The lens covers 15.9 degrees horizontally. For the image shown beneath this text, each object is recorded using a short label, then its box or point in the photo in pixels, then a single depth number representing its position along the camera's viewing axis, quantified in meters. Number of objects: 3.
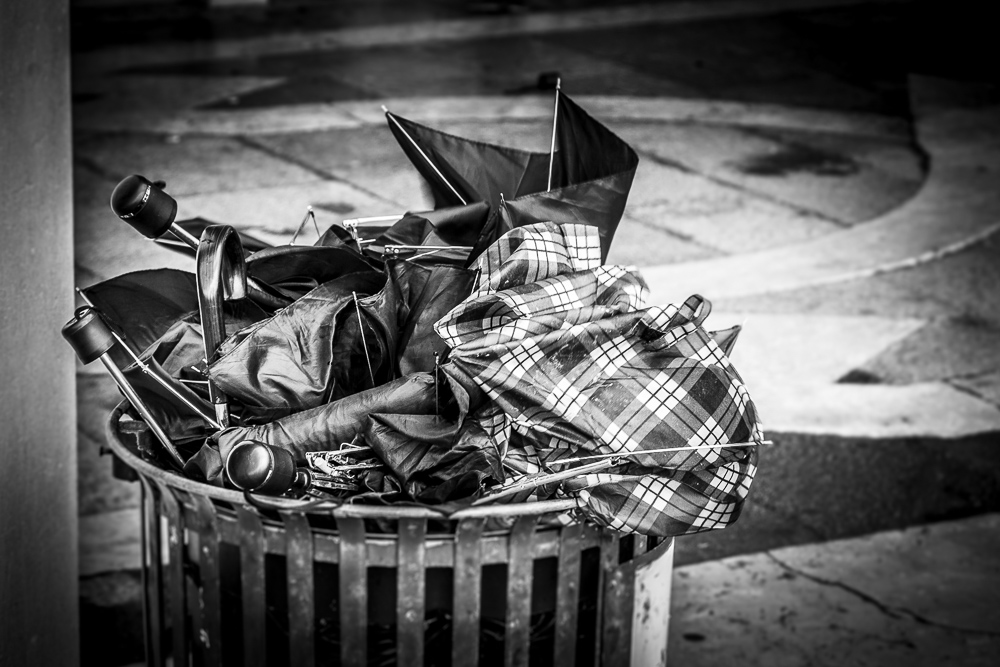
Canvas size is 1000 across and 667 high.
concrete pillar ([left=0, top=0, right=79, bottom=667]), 4.09
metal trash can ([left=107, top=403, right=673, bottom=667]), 3.68
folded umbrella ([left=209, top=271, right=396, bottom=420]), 3.75
